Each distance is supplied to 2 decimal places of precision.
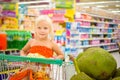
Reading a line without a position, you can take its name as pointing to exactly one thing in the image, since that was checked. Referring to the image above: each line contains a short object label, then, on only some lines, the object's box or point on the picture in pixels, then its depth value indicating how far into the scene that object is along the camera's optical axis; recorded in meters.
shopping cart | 1.27
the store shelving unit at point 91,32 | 9.90
